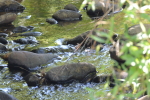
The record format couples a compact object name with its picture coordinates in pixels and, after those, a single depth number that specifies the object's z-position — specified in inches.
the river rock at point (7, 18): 764.0
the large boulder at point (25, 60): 462.4
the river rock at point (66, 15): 797.2
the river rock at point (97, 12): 835.1
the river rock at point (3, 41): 602.2
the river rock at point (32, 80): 402.6
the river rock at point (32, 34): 656.3
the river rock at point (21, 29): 694.5
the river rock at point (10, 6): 944.3
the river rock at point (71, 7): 869.2
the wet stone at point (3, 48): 556.7
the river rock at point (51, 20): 761.0
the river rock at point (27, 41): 597.9
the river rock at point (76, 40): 571.2
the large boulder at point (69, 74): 407.2
